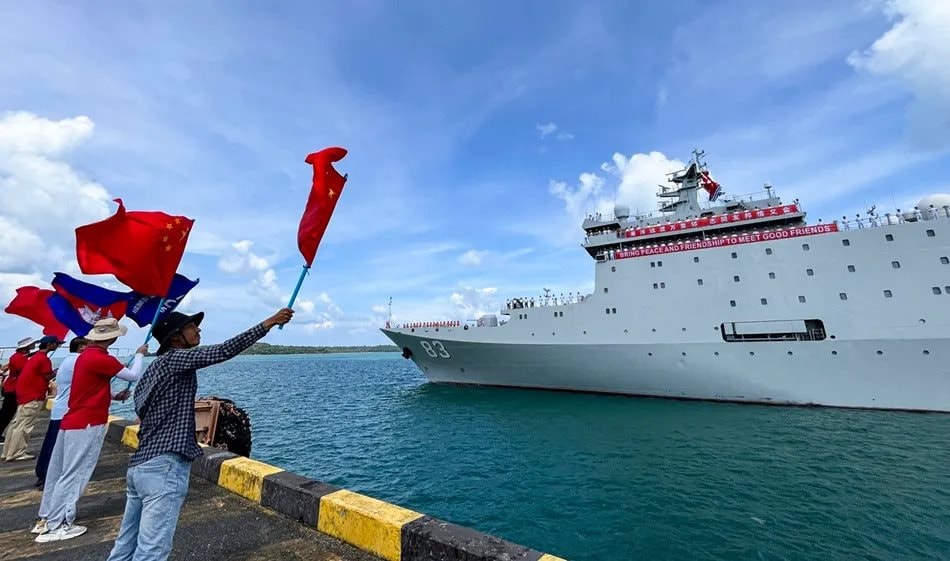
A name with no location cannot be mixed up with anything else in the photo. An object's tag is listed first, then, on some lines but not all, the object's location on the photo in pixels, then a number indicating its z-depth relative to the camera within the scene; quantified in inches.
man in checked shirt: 85.1
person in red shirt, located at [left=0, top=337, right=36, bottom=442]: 245.3
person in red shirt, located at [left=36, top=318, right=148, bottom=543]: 126.1
